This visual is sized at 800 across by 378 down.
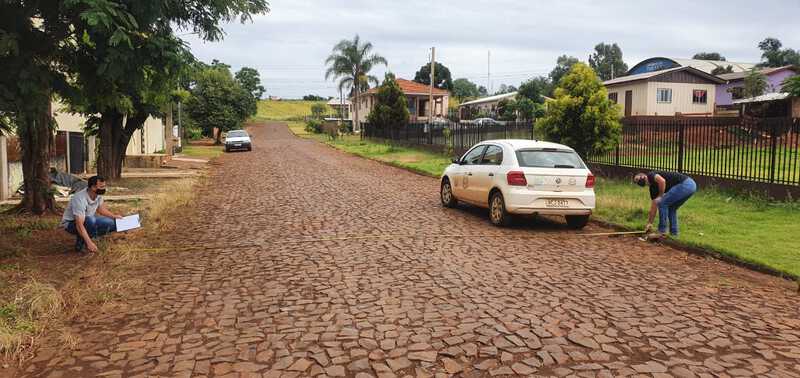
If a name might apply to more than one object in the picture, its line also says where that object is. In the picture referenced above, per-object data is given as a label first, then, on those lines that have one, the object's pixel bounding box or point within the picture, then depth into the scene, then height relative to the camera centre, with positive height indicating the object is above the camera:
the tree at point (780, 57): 73.81 +10.51
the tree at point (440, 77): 99.12 +10.61
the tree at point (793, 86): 24.75 +2.51
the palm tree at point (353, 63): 61.72 +7.92
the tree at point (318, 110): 104.89 +5.56
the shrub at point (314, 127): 73.81 +1.90
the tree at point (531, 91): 62.16 +5.25
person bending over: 9.49 -0.72
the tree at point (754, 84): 39.83 +3.86
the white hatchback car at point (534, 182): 10.34 -0.64
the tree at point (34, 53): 6.88 +1.04
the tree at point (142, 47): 6.95 +1.10
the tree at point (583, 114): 15.93 +0.76
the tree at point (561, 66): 103.56 +12.90
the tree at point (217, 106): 49.91 +2.94
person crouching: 8.08 -1.00
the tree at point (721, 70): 52.81 +6.44
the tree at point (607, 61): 102.12 +14.11
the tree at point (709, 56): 95.83 +13.69
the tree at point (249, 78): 101.19 +10.56
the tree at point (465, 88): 132.10 +12.09
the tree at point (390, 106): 43.34 +2.58
